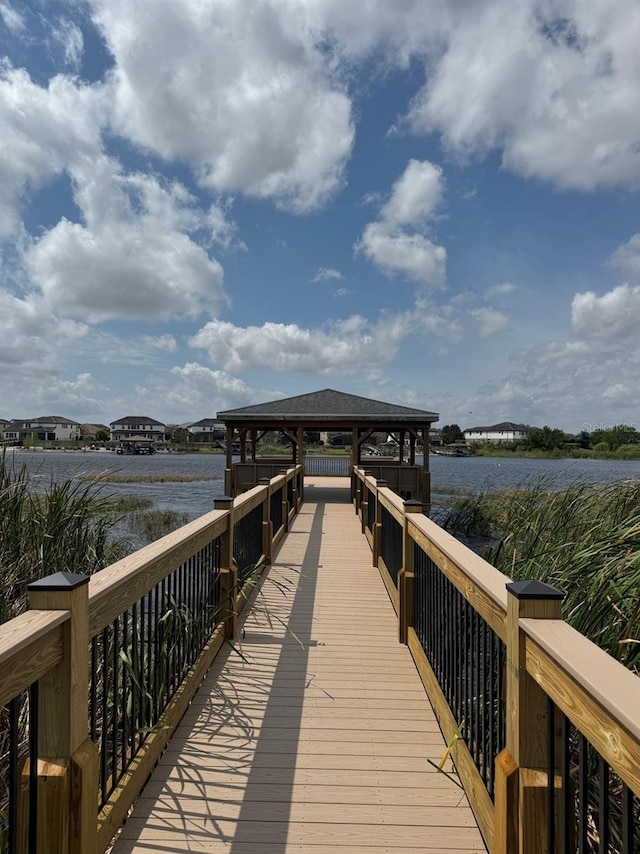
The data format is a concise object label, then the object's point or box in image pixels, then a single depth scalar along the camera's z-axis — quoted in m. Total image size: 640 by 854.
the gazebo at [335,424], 14.27
